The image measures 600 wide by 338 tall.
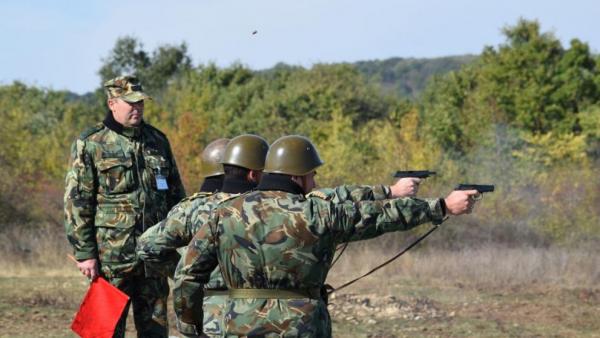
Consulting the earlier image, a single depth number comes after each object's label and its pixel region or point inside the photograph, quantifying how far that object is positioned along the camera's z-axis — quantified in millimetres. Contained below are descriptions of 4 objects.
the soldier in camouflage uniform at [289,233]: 8523
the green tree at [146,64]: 92830
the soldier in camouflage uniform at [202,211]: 10106
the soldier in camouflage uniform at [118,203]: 12646
